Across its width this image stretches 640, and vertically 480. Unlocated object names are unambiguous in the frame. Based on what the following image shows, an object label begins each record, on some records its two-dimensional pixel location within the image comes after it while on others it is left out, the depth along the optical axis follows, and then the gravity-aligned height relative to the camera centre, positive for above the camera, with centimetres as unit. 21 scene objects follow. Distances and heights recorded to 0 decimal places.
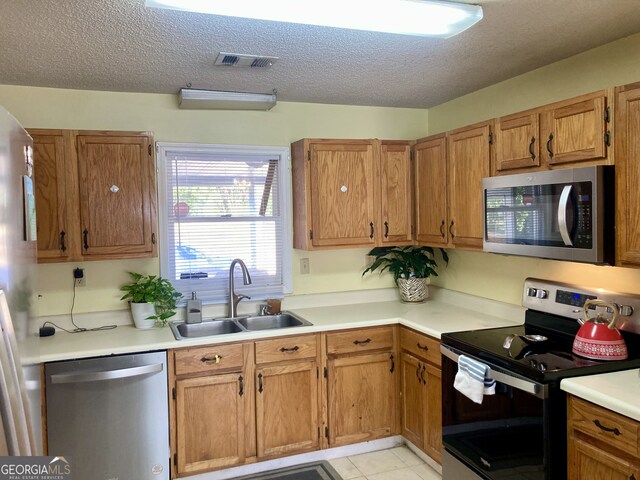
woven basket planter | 378 -49
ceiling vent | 262 +88
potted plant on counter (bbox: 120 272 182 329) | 314 -45
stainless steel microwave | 215 +2
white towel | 237 -75
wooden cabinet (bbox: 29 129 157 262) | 285 +21
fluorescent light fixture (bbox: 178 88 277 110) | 322 +83
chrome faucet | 339 -46
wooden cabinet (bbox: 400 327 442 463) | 297 -104
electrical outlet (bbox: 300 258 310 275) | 377 -30
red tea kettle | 218 -53
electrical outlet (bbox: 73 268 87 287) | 319 -29
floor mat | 305 -150
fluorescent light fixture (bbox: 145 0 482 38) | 187 +82
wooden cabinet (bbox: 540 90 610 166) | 219 +40
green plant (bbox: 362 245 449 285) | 379 -29
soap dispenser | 331 -53
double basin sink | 329 -65
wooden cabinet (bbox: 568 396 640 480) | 176 -83
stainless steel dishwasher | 262 -98
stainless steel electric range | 207 -72
